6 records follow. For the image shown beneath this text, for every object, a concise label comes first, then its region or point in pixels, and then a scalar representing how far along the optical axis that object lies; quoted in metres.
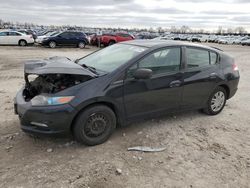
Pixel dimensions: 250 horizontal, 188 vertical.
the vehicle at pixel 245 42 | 41.40
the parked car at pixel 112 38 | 21.91
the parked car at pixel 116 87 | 3.32
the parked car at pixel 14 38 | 20.98
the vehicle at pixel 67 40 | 20.20
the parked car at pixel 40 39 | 20.99
